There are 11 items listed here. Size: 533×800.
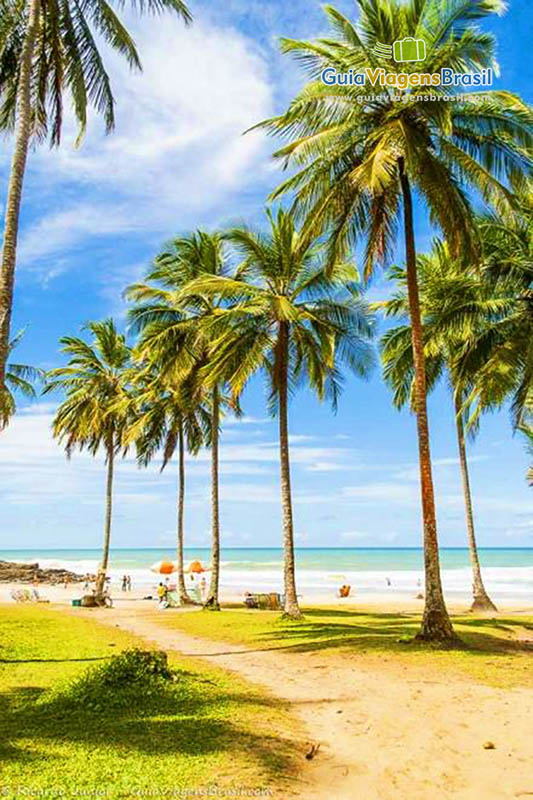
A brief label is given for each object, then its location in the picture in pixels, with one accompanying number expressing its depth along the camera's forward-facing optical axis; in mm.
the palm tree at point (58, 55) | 11328
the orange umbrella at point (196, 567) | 30753
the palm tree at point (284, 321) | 16641
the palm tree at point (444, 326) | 16333
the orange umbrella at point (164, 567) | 31370
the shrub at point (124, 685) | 6844
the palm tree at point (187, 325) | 20578
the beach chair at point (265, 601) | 23109
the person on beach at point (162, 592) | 24044
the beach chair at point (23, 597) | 26297
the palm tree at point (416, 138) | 11562
